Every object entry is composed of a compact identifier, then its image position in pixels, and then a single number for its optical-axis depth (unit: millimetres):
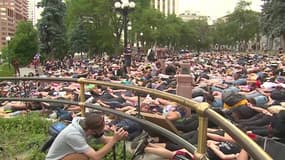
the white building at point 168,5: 148112
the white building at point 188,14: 169125
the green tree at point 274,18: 49688
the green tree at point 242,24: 82688
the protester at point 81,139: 3691
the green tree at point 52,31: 46031
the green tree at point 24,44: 46156
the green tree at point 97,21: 50406
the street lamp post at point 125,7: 22156
